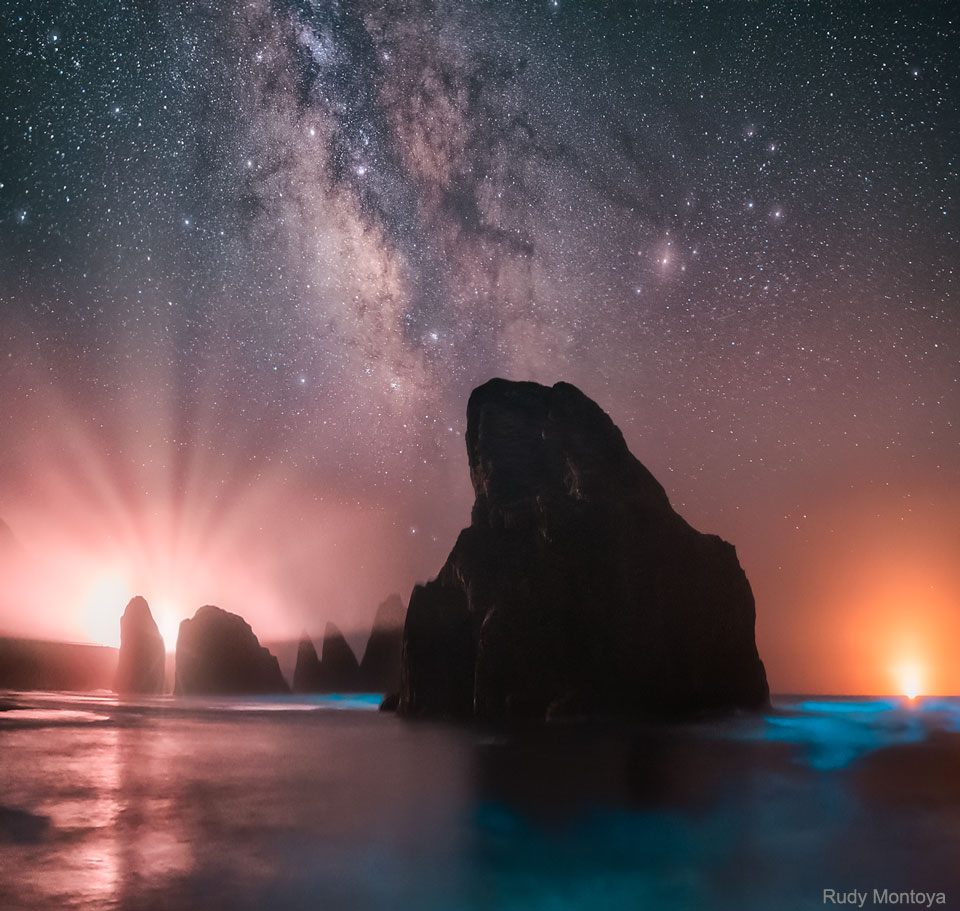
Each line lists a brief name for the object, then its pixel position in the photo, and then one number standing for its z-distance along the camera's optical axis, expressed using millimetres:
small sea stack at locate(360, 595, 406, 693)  119562
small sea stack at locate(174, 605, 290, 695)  112875
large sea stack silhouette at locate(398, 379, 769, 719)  43031
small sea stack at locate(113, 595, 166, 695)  113500
